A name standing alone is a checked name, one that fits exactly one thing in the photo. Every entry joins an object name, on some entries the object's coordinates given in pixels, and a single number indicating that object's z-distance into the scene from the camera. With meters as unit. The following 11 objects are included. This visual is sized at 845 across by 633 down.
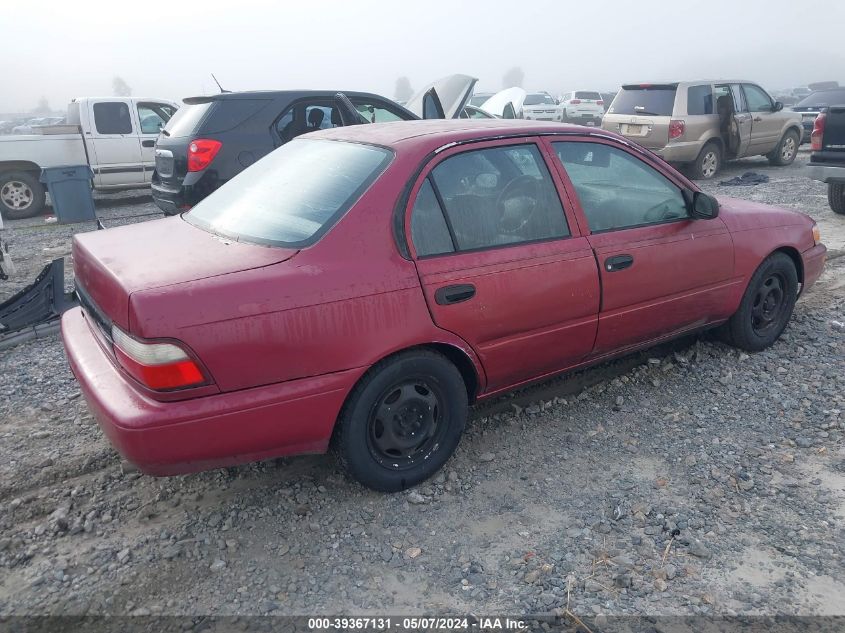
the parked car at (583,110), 27.02
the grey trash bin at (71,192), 9.73
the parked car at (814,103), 16.83
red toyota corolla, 2.59
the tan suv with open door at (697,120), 11.74
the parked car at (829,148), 8.21
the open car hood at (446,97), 8.21
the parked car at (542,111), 26.14
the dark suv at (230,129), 6.86
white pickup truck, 10.70
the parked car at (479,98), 25.64
